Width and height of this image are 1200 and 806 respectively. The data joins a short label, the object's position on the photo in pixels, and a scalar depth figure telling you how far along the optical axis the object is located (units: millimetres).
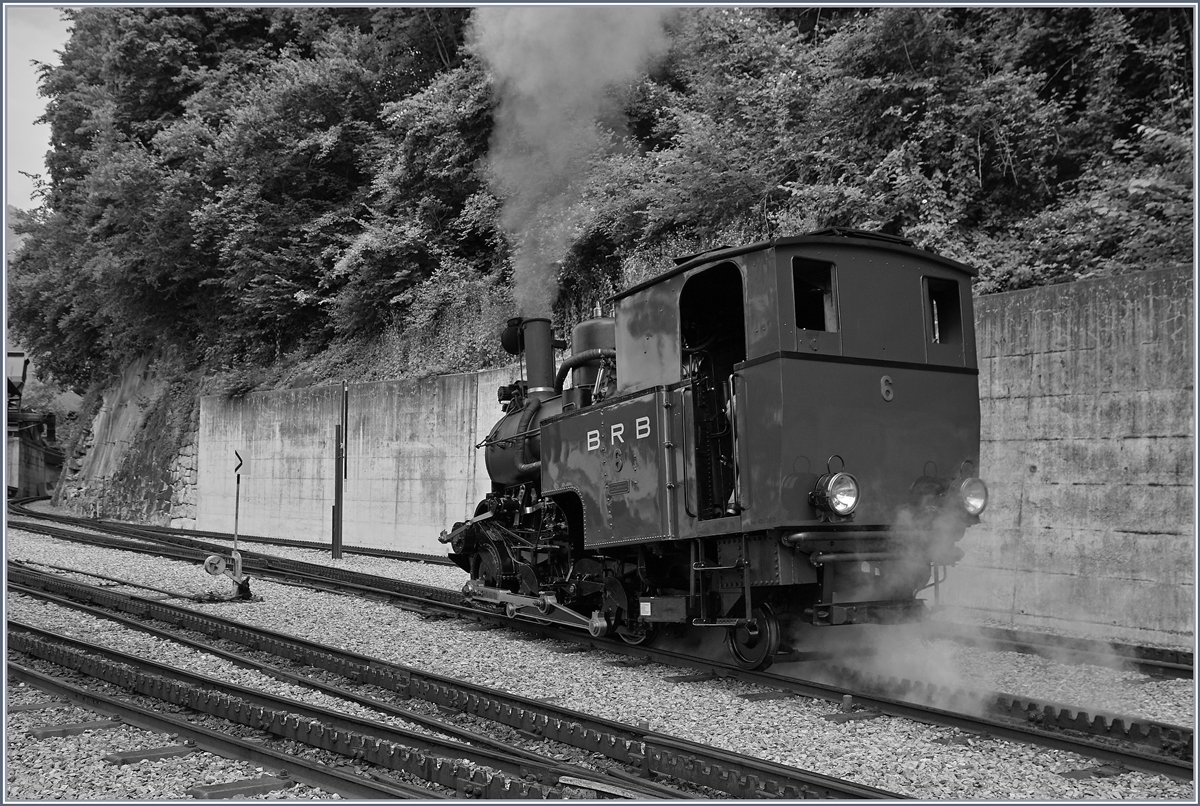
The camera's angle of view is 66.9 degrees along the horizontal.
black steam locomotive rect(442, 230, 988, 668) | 5684
